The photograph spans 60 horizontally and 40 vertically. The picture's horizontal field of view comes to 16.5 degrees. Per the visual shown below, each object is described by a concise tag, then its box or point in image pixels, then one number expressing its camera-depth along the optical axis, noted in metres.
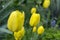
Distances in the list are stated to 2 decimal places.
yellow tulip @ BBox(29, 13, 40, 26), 1.03
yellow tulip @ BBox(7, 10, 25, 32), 0.69
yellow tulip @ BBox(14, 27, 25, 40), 0.78
